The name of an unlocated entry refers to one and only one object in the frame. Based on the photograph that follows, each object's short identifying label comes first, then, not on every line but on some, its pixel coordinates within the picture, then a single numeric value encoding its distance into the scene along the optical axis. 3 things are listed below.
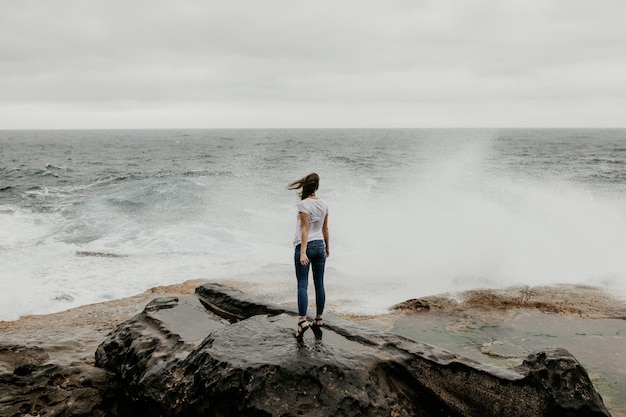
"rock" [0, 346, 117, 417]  4.60
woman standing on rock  4.67
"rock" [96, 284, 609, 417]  4.12
